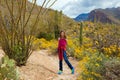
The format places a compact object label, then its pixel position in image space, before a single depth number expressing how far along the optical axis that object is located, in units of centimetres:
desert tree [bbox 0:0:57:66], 317
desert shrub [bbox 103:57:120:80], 264
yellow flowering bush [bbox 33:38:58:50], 530
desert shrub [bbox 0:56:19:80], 163
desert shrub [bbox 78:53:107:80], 286
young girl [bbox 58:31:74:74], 351
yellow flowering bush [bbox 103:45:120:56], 330
